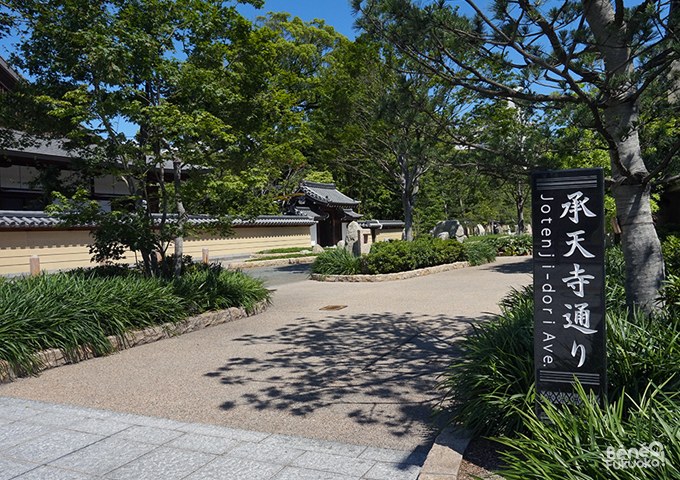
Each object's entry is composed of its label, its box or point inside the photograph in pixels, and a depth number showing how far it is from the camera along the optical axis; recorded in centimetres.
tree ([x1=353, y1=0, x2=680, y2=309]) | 421
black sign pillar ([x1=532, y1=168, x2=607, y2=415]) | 308
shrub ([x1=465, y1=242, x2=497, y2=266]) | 1912
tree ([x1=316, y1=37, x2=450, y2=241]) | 1702
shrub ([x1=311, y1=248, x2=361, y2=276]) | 1546
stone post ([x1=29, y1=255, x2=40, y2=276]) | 1478
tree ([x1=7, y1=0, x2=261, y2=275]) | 830
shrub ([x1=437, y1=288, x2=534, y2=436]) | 354
